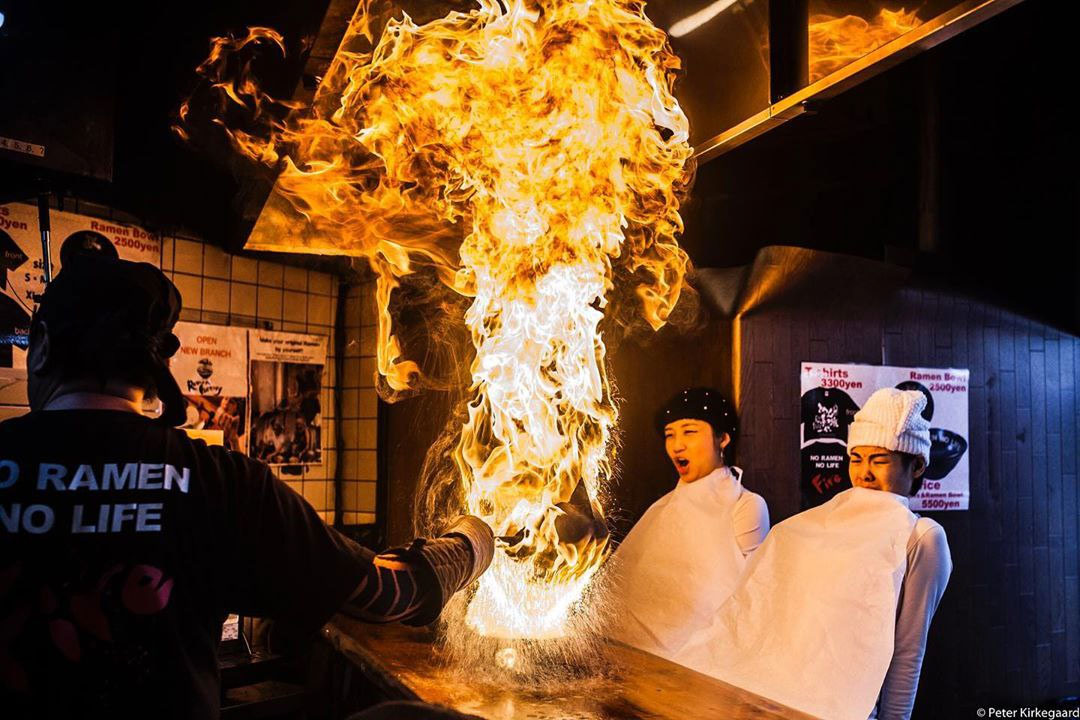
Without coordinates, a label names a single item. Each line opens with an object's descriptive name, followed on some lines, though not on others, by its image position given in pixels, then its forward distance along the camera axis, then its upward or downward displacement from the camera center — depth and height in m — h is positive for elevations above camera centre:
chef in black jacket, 1.66 -0.34
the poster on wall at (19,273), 3.74 +0.63
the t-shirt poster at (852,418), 5.05 -0.11
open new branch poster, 4.52 +0.11
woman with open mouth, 4.38 -0.82
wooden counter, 2.37 -1.00
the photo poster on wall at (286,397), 4.85 +0.02
